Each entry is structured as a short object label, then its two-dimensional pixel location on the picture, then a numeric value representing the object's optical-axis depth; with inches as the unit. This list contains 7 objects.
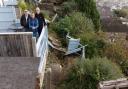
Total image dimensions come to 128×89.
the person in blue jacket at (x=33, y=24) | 406.0
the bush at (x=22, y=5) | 517.0
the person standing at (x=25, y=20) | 409.6
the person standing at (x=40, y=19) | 411.5
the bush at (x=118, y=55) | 460.4
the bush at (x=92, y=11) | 575.5
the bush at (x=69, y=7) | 603.0
